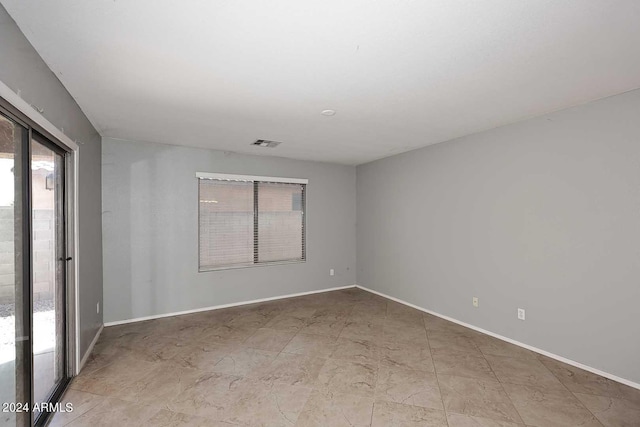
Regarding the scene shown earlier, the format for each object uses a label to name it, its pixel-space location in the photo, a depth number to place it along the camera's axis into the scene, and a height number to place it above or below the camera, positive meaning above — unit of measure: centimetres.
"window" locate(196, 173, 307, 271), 450 -12
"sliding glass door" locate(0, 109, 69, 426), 161 -38
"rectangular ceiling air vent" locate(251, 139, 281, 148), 402 +97
